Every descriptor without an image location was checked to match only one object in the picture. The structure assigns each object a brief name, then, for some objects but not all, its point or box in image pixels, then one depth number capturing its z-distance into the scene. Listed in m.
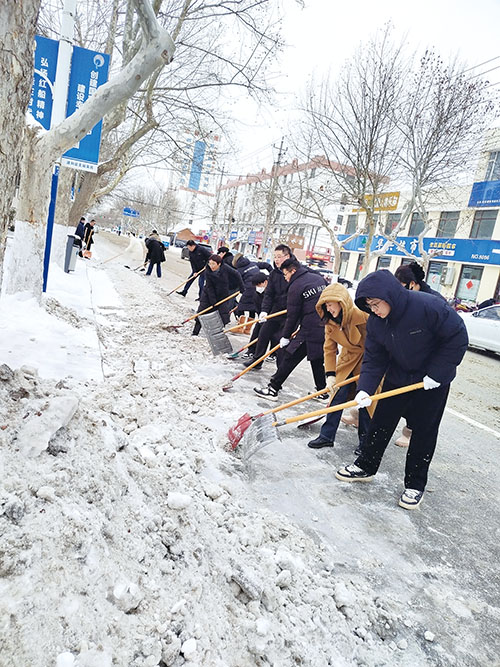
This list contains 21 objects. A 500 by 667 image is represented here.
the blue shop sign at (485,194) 22.95
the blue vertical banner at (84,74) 6.61
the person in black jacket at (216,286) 7.65
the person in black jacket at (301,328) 4.97
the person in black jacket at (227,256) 8.95
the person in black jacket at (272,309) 6.23
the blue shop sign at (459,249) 22.80
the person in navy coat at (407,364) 3.04
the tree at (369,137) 14.24
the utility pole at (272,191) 24.34
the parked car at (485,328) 11.09
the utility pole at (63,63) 6.32
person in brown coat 3.86
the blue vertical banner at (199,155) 12.98
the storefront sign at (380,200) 16.07
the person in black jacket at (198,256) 10.19
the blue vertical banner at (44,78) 6.45
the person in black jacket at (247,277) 8.32
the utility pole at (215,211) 37.49
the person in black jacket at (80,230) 17.73
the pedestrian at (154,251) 15.79
